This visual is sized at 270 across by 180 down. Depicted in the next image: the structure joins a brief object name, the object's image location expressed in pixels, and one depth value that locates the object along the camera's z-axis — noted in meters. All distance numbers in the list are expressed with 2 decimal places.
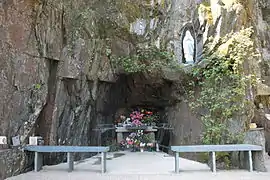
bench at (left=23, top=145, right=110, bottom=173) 3.92
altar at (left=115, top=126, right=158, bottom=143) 7.14
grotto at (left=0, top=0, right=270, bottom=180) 3.98
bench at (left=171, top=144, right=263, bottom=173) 4.02
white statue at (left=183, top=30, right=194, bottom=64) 7.00
